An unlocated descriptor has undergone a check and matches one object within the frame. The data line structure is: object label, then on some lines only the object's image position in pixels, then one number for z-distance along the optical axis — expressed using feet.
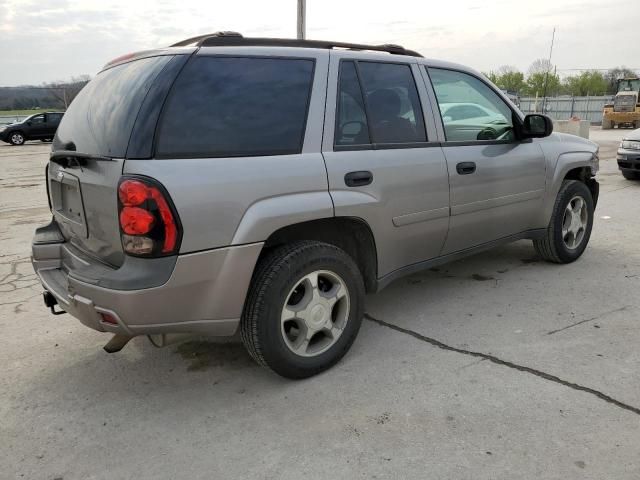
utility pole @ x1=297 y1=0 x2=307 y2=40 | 41.06
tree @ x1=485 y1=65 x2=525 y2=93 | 287.89
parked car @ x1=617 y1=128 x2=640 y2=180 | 32.09
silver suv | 8.28
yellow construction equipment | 102.96
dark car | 82.69
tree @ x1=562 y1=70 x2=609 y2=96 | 259.58
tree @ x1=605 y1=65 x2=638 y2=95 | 210.01
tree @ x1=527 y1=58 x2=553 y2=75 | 246.47
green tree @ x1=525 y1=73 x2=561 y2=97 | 247.09
